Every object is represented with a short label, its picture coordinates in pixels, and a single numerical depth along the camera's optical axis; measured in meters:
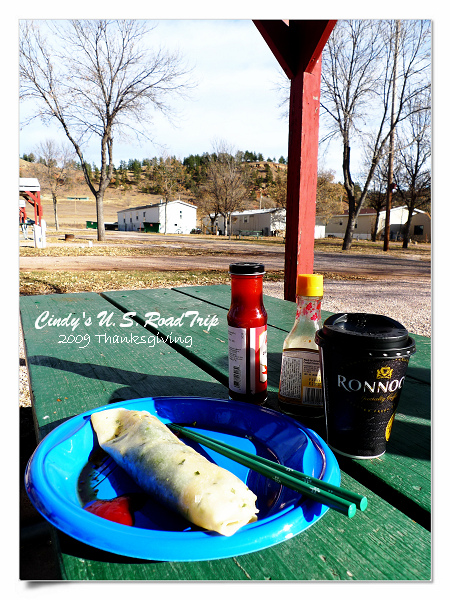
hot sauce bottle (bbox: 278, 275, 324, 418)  0.77
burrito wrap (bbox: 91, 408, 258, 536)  0.48
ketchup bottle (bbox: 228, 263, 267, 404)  0.80
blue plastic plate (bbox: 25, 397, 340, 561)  0.43
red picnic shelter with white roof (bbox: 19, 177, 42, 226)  14.01
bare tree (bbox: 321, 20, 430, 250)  14.09
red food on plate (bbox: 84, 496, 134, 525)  0.53
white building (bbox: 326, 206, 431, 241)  38.28
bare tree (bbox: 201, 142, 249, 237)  37.41
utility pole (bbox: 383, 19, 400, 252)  15.02
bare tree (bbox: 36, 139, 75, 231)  32.62
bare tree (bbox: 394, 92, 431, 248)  20.91
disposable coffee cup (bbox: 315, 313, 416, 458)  0.59
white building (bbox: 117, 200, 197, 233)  45.21
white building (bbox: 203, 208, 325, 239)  41.41
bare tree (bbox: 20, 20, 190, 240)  14.98
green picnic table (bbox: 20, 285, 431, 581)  0.47
